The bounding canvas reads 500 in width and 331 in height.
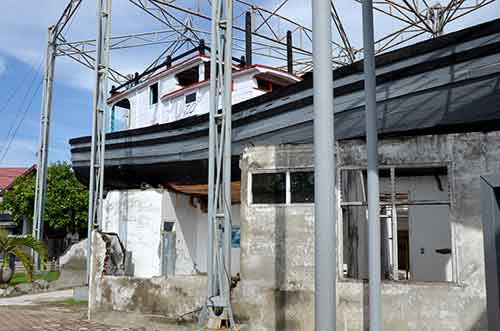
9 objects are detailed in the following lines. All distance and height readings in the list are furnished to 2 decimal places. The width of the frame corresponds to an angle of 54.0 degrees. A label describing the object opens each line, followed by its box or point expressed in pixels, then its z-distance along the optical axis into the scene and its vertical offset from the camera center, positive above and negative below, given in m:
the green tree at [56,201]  24.91 +0.91
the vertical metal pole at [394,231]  6.88 -0.16
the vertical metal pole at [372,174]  5.69 +0.55
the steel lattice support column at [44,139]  17.75 +3.02
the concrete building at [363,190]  6.61 +0.50
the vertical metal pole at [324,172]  4.17 +0.42
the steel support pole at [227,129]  8.21 +1.54
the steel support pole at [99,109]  11.11 +2.64
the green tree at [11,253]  14.17 -0.98
